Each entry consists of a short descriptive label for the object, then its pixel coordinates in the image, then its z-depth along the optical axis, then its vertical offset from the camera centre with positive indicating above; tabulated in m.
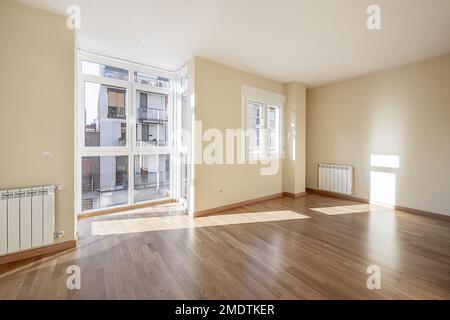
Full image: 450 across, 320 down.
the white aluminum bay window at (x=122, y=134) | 3.78 +0.54
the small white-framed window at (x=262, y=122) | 4.68 +0.93
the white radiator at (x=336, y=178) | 5.04 -0.46
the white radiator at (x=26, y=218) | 2.22 -0.65
